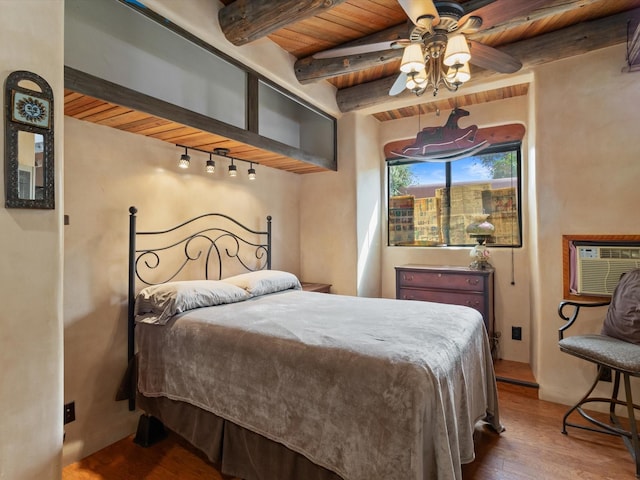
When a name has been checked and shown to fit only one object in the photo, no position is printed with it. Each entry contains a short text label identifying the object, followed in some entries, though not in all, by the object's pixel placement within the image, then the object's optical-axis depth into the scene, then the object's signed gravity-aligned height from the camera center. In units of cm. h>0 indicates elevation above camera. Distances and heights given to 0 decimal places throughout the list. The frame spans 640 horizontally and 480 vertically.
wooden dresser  324 -46
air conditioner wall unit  242 -19
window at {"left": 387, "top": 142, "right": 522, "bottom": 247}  359 +50
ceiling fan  159 +109
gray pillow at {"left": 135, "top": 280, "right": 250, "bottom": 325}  208 -36
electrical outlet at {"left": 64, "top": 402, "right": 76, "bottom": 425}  198 -100
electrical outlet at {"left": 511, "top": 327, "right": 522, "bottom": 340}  349 -96
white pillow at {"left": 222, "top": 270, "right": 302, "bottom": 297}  267 -33
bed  129 -62
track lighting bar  254 +67
